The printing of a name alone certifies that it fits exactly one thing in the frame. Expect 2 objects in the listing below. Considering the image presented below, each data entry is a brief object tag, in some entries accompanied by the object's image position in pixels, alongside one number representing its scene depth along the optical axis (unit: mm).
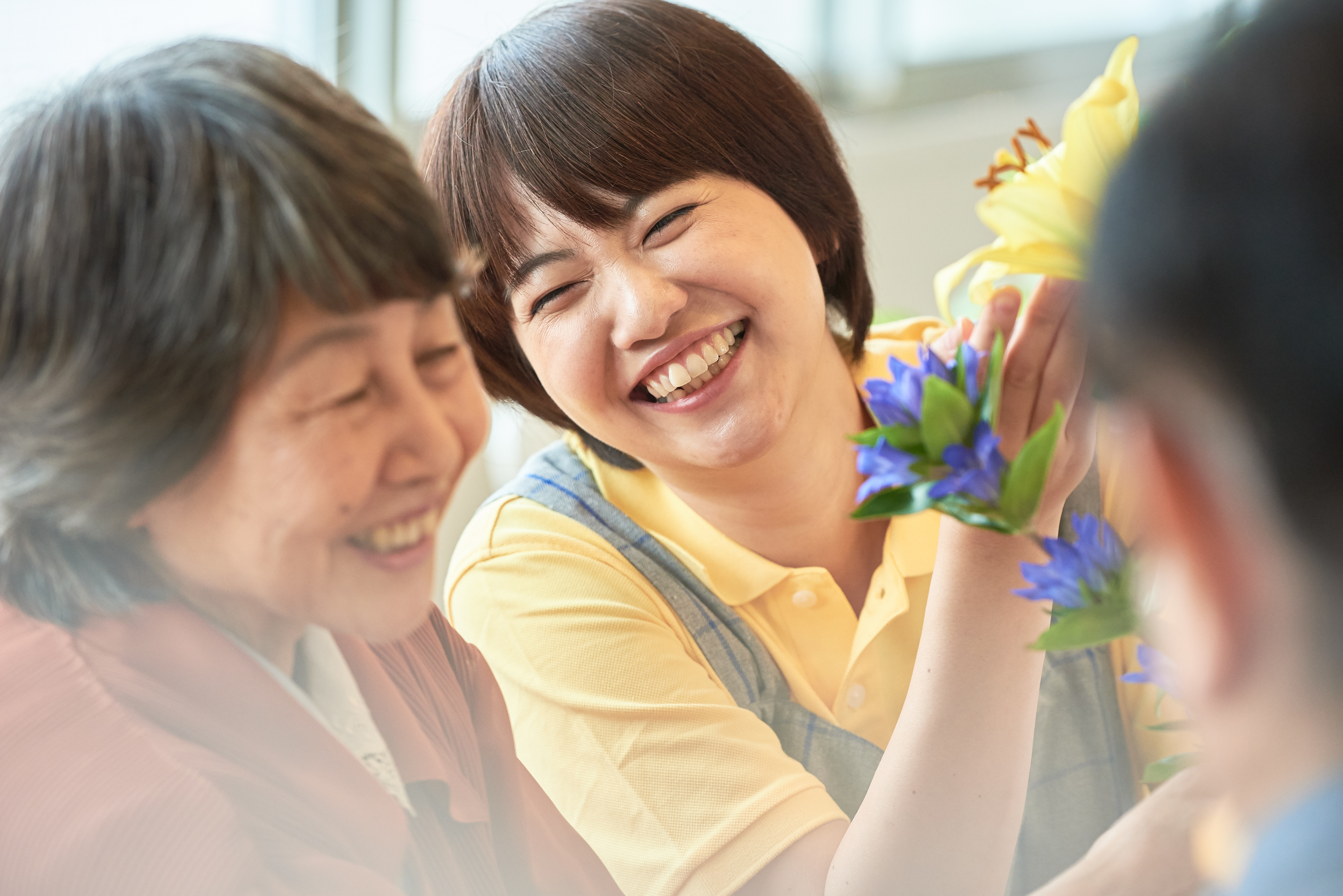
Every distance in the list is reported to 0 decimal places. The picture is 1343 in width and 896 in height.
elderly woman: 1080
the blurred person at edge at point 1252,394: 913
